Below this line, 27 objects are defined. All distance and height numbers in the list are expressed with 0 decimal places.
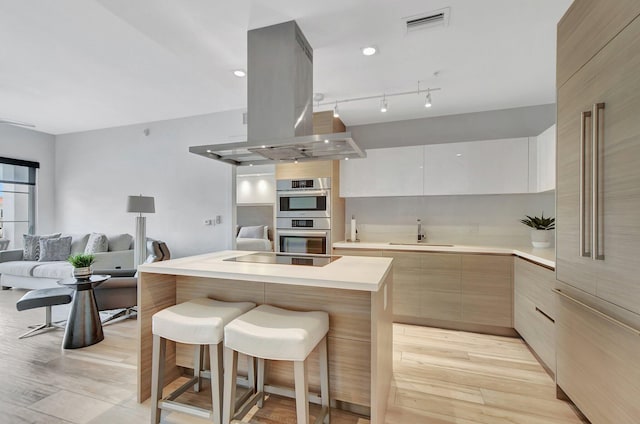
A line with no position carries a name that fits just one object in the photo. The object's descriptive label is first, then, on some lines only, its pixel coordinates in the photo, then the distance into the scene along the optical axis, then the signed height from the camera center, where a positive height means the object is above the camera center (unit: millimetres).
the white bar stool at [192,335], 1575 -687
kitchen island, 1550 -598
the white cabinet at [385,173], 3594 +481
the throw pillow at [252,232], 6195 -453
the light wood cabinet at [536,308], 2201 -819
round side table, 2680 -1020
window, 5047 +195
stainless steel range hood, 2057 +841
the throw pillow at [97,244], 4613 -539
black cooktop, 2018 -358
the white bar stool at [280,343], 1408 -662
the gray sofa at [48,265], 4239 -829
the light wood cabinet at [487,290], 2963 -808
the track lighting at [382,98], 3055 +1276
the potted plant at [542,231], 3164 -215
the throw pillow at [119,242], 4785 -522
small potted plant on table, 2717 -521
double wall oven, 3682 -65
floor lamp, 4035 -178
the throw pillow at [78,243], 4865 -553
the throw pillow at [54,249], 4645 -632
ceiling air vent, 1936 +1318
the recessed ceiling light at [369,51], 2348 +1312
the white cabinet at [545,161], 2770 +512
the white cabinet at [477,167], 3229 +512
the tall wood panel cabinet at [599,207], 1337 +23
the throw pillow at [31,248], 4695 -613
